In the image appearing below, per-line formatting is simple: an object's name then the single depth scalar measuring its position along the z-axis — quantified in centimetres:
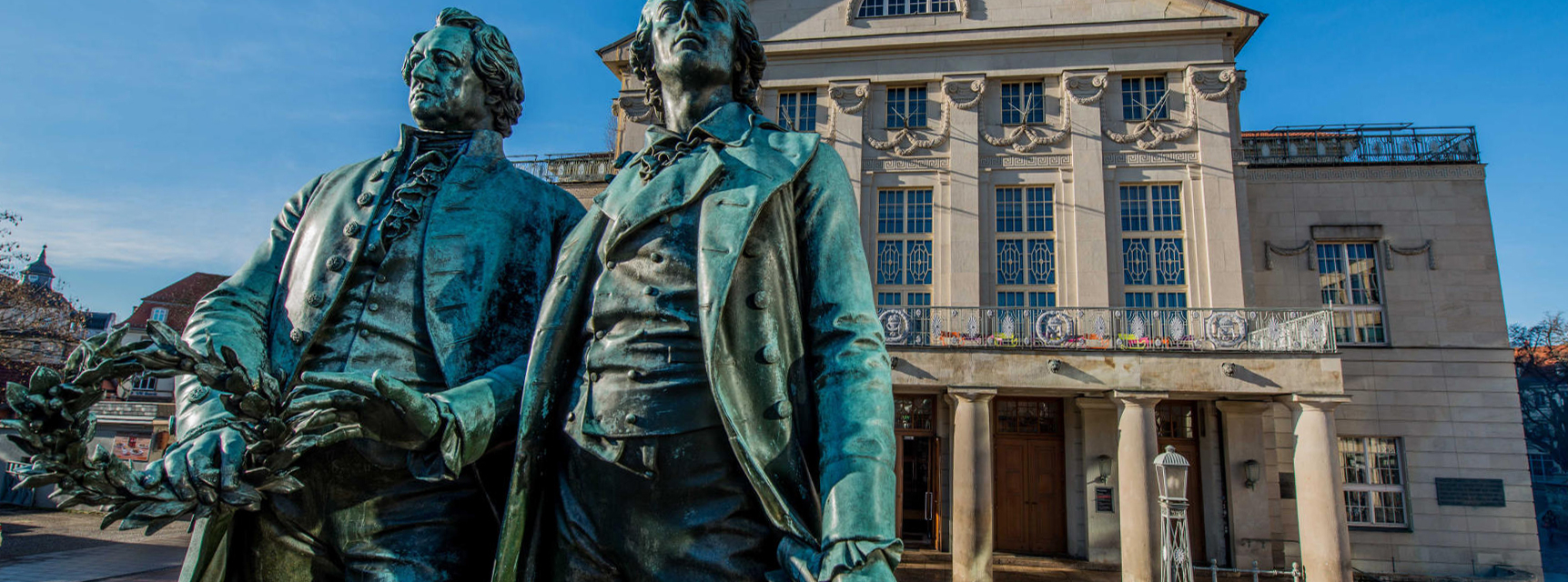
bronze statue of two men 171
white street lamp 1411
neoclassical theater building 2044
